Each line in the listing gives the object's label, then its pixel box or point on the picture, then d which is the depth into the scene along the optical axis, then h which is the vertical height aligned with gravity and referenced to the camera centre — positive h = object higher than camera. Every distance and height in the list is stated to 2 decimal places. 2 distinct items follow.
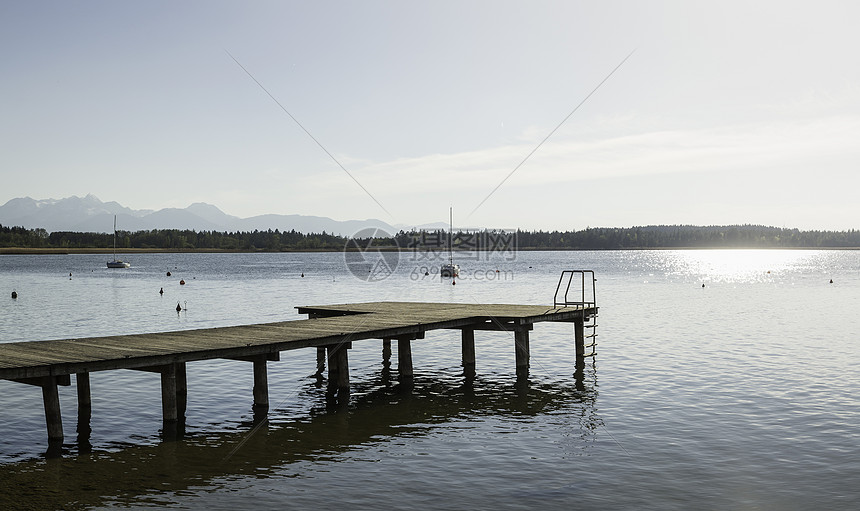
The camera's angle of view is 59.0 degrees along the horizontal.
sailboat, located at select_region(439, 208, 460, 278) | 101.69 -4.57
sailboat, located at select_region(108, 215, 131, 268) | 143.38 -4.13
